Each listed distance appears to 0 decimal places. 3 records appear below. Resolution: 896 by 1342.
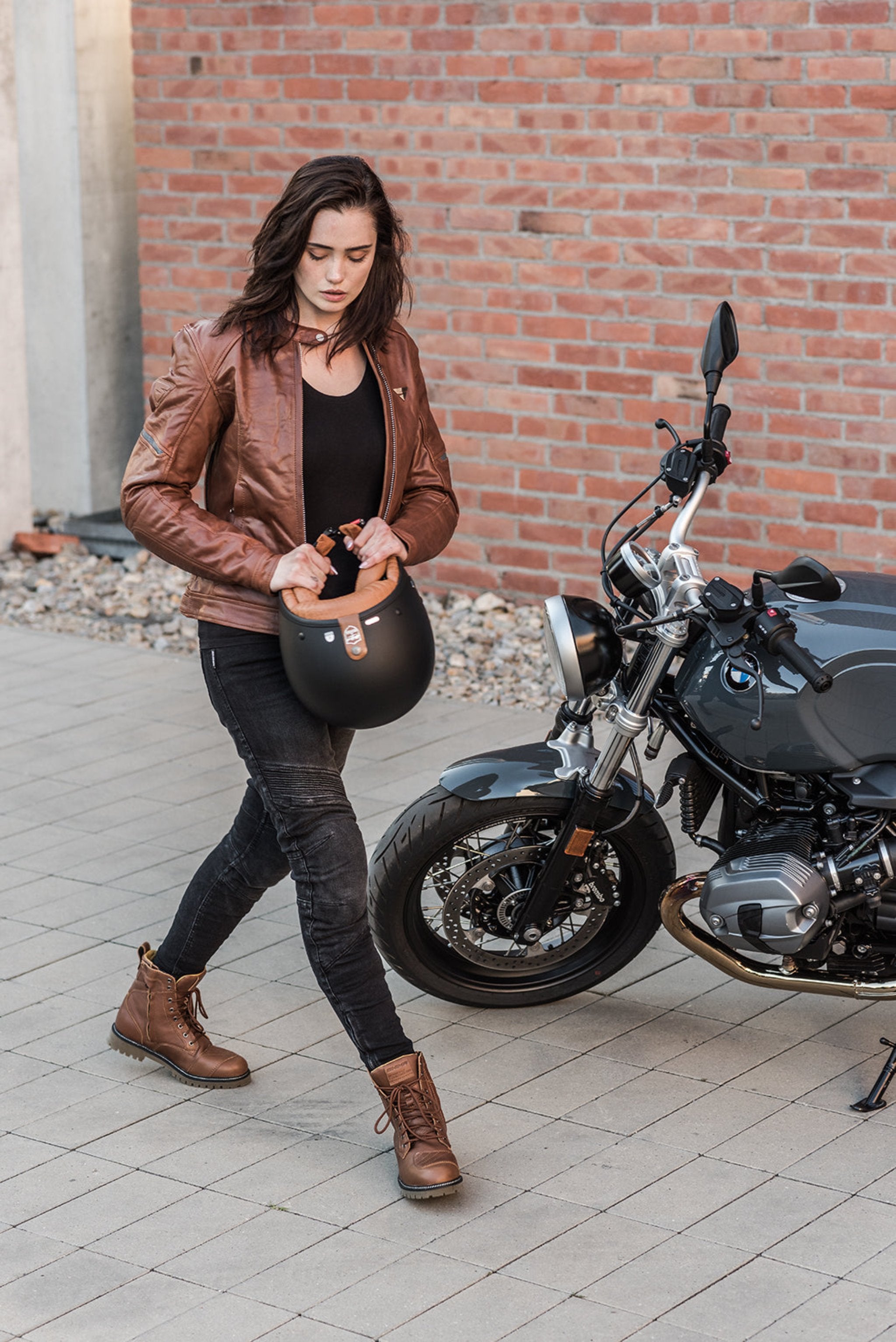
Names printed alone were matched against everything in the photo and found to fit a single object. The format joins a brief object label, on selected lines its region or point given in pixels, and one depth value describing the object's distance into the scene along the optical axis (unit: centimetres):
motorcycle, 666
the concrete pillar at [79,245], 1560
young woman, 638
